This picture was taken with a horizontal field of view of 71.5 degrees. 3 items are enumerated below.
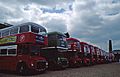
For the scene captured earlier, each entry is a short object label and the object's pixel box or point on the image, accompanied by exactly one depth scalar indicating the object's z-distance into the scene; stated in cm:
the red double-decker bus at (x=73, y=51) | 986
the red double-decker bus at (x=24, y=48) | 643
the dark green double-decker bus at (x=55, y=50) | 824
